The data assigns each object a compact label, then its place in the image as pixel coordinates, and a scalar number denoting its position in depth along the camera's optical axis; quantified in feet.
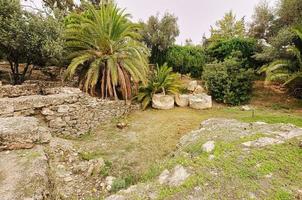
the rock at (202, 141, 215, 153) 7.16
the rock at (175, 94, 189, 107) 18.05
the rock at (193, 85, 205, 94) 20.54
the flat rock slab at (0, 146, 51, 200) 5.29
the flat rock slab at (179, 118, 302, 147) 7.40
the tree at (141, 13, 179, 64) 24.29
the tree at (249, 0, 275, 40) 24.79
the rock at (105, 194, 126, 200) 5.39
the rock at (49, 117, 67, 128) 11.60
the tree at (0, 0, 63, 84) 12.98
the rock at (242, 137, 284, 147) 7.15
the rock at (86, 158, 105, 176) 8.36
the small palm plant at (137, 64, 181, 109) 17.41
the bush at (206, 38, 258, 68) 23.59
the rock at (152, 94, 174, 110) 17.20
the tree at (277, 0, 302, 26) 19.74
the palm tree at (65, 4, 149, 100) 14.78
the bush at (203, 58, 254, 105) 18.68
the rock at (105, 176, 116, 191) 7.52
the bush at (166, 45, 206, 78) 24.71
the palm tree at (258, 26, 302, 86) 16.59
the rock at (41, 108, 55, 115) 11.36
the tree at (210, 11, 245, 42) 38.39
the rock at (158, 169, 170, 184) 5.87
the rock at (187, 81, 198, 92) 20.90
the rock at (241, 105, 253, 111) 17.28
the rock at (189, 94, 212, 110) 17.63
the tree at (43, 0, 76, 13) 25.70
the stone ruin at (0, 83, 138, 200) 5.80
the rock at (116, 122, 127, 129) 13.39
